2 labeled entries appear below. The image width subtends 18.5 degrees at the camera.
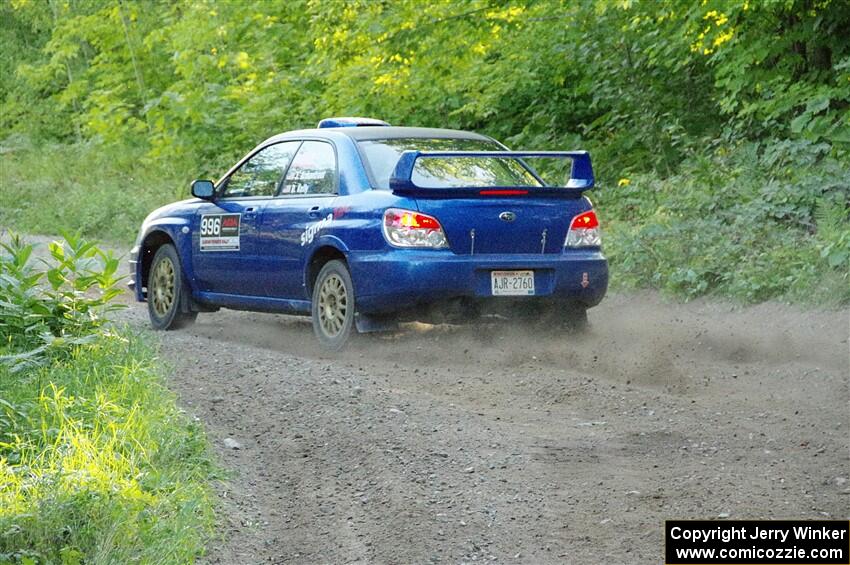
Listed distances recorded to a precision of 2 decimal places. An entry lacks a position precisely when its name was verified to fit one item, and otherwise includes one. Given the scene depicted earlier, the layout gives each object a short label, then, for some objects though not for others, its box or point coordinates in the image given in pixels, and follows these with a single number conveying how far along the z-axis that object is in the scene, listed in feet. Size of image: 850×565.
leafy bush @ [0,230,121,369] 50.15
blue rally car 58.95
